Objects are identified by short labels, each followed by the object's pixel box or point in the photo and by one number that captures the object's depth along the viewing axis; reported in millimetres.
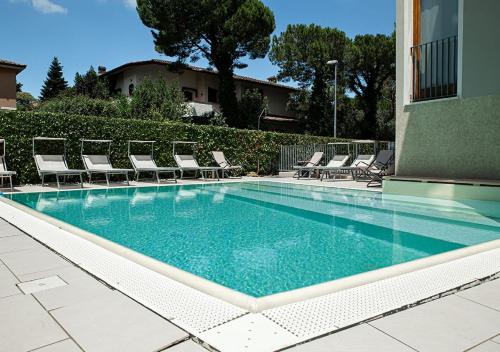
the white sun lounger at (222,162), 15357
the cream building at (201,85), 29047
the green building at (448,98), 8102
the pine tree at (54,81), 52156
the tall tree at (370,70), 31422
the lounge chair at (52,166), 10914
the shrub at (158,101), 21562
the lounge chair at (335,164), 14773
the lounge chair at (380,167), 12623
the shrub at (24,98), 45912
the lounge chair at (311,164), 15764
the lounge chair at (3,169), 9844
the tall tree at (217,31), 25844
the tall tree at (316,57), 31266
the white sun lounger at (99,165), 11938
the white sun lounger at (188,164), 14169
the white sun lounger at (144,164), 13102
